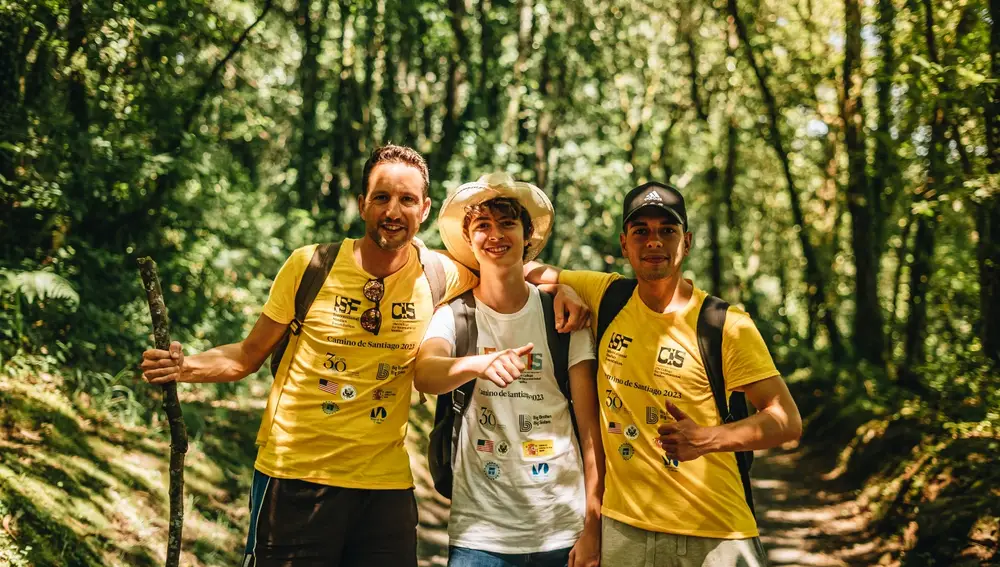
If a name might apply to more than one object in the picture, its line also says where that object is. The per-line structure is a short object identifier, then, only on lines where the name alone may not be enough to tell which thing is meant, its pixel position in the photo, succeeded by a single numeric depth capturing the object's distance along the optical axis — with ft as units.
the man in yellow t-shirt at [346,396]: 11.97
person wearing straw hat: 11.37
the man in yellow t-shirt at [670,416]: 10.93
